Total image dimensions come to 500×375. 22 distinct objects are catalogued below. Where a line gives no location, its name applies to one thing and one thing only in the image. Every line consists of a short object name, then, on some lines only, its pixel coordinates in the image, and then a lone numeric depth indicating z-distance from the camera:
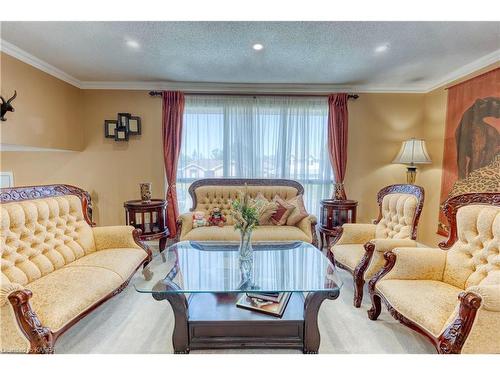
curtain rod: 3.95
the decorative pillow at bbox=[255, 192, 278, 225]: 3.45
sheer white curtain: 4.03
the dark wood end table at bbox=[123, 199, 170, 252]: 3.47
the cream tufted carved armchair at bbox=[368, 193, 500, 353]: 1.35
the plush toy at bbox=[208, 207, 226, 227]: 3.45
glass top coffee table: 1.69
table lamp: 3.62
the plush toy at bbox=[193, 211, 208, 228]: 3.36
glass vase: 2.05
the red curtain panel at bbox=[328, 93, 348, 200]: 3.98
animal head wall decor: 2.69
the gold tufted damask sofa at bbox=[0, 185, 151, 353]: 1.44
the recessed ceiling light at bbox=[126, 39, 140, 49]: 2.64
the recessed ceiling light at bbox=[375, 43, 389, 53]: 2.68
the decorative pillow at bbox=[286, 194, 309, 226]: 3.39
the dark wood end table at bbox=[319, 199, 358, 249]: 3.71
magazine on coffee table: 1.78
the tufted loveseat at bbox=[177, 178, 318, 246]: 3.26
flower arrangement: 2.18
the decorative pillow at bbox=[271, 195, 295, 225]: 3.45
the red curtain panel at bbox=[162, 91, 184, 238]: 3.94
